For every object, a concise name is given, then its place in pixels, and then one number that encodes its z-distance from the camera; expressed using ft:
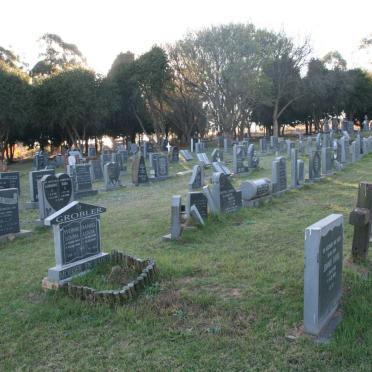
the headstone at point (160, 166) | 64.95
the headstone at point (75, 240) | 19.77
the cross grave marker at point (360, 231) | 19.67
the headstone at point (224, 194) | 33.47
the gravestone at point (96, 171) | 69.82
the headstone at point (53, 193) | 37.42
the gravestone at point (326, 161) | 55.93
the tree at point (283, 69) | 137.90
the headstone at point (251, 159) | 65.41
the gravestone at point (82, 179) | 52.85
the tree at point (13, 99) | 107.04
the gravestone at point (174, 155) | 89.61
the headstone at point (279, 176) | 41.88
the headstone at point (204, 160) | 73.62
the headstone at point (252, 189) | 36.65
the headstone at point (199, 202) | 30.42
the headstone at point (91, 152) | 112.90
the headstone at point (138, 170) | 60.70
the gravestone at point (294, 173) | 46.81
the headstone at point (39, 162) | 92.07
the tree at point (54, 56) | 156.04
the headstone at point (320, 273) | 13.88
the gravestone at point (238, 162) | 62.49
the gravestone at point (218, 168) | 53.05
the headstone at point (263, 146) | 101.53
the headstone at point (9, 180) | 50.42
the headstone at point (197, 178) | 50.14
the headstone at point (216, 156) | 76.38
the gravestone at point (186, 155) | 92.07
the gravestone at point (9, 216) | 32.63
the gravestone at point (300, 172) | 47.70
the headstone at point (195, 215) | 29.24
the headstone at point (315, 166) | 50.78
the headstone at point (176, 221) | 26.96
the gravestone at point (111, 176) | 56.85
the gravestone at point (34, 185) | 46.52
